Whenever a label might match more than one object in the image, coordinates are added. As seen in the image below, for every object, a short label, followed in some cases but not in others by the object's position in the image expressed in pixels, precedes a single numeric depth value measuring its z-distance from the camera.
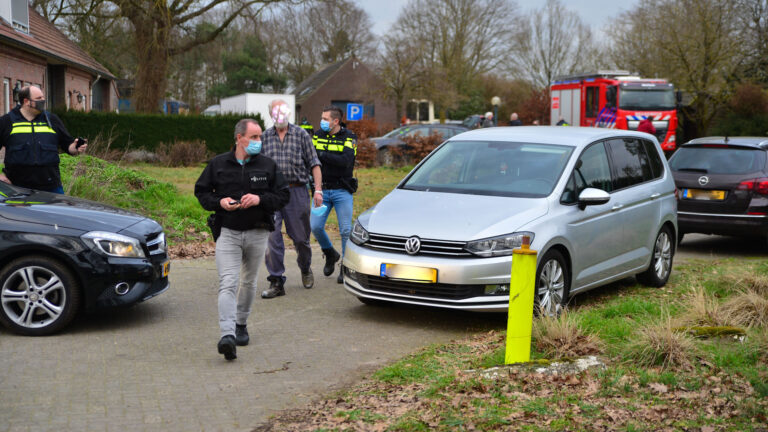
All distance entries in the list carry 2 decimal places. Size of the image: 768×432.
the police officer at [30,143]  8.01
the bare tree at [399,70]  47.78
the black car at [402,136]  27.48
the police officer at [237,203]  5.99
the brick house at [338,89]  63.25
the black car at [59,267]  6.55
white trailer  38.03
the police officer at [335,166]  8.81
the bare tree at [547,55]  61.19
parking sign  22.12
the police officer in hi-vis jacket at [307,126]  10.10
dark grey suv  11.39
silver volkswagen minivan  6.88
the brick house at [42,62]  24.02
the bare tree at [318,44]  69.12
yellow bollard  5.50
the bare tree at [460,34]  57.59
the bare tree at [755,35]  38.38
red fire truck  27.44
